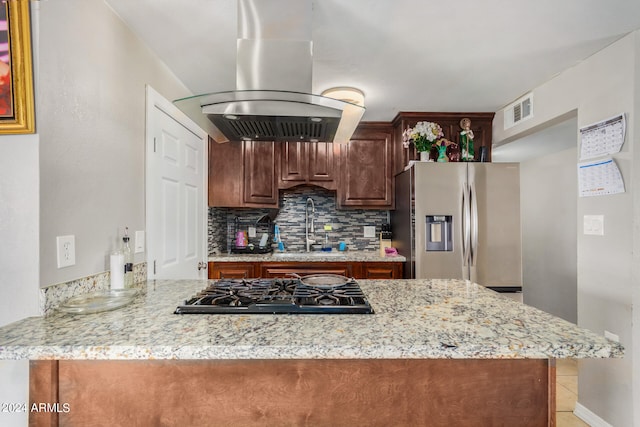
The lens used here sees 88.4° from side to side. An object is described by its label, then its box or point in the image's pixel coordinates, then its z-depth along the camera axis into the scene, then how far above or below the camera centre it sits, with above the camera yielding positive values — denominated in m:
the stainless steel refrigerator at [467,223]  2.81 -0.10
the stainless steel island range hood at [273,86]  1.36 +0.59
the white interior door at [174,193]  2.02 +0.15
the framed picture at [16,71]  1.17 +0.51
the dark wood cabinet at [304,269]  3.06 -0.53
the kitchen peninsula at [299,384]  0.99 -0.53
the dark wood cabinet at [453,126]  3.19 +0.84
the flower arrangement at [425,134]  3.09 +0.73
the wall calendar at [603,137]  1.91 +0.45
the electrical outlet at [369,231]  3.69 -0.21
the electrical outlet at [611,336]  1.91 -0.74
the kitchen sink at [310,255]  3.13 -0.41
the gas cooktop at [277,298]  1.20 -0.35
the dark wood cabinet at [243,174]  3.24 +0.39
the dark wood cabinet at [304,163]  3.38 +0.51
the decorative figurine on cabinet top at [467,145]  3.10 +0.63
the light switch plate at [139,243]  1.85 -0.17
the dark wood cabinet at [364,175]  3.40 +0.39
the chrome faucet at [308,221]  3.65 -0.09
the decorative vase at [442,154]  3.08 +0.54
